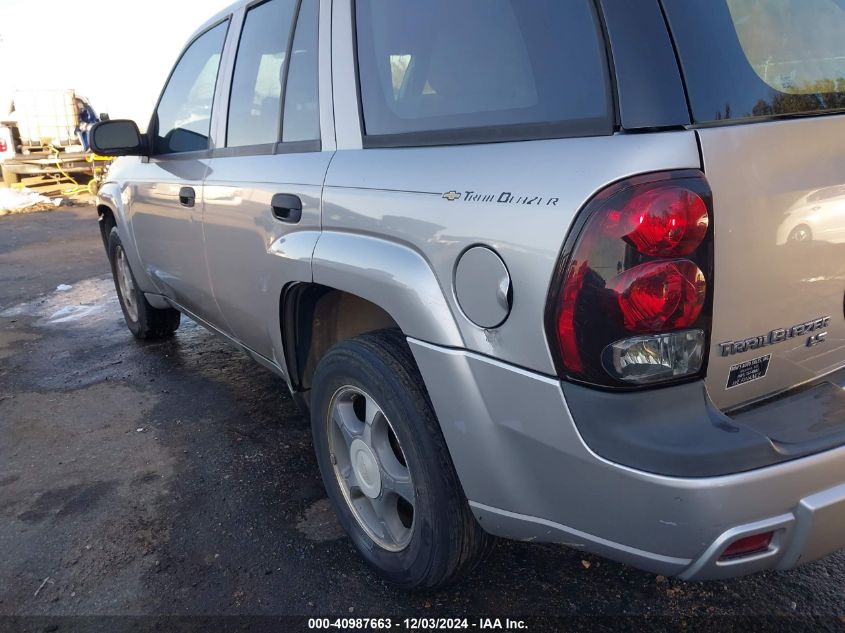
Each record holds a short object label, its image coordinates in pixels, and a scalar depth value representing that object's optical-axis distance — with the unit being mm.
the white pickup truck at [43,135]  14375
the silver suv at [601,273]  1407
